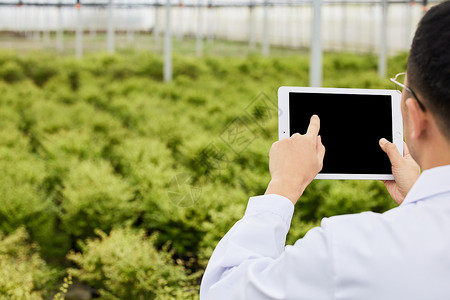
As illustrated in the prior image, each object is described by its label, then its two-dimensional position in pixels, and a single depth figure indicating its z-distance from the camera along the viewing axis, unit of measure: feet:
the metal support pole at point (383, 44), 33.01
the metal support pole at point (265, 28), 58.75
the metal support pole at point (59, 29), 60.15
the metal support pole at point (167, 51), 40.68
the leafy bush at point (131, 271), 10.37
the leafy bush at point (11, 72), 45.70
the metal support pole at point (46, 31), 69.94
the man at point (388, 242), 2.64
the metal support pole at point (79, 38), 54.03
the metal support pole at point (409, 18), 50.11
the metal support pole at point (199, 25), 61.87
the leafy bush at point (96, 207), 14.07
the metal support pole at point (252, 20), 67.77
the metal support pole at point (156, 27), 62.39
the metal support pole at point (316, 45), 20.33
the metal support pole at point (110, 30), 47.67
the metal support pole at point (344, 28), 72.49
